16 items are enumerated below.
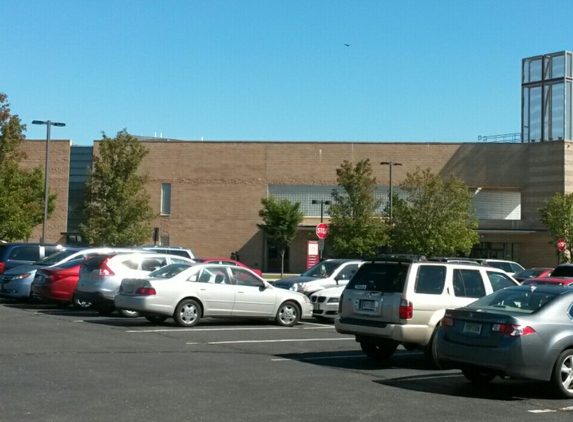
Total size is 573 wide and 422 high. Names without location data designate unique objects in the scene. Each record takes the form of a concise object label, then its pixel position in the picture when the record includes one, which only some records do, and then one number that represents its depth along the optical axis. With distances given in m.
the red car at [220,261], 25.14
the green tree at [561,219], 54.03
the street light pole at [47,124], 40.34
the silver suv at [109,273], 20.77
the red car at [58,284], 22.17
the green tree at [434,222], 48.53
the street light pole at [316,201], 65.56
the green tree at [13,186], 38.28
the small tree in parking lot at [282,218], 61.72
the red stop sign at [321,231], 33.06
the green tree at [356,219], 47.47
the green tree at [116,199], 44.69
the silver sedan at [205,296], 18.17
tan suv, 12.82
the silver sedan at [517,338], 10.15
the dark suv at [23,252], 25.31
